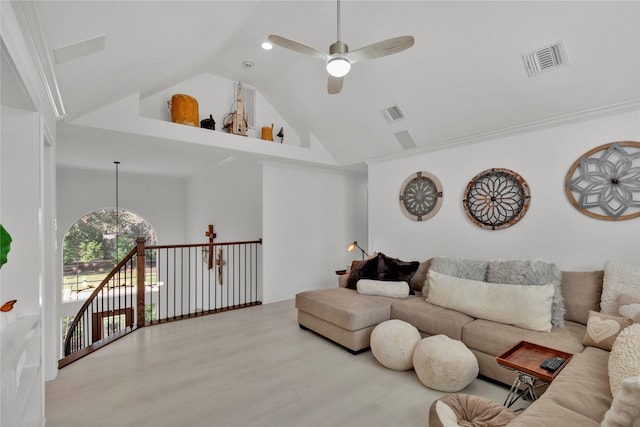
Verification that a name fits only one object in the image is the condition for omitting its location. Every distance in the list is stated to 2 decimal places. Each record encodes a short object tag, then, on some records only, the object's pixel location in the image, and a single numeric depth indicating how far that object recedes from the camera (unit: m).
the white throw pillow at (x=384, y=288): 3.66
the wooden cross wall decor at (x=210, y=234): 6.51
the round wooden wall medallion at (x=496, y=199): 3.58
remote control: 1.94
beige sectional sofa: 1.54
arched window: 6.96
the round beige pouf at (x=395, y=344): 2.74
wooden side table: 1.92
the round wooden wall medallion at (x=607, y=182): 2.86
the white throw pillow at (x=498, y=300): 2.59
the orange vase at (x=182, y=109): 3.96
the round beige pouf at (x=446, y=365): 2.38
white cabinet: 1.25
